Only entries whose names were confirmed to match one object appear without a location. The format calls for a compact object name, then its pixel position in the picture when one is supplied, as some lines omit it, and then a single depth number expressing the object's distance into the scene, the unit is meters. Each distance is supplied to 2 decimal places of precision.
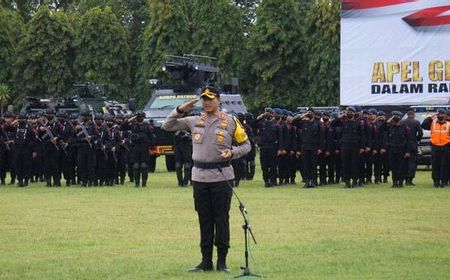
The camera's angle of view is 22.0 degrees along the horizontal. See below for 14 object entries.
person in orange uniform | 26.72
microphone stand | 12.33
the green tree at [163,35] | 62.69
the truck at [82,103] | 42.40
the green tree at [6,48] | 65.00
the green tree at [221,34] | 61.66
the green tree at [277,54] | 60.66
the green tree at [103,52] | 63.69
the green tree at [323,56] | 58.97
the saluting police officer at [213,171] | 12.86
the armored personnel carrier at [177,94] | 34.28
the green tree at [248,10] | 79.18
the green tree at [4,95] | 60.72
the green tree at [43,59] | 63.66
